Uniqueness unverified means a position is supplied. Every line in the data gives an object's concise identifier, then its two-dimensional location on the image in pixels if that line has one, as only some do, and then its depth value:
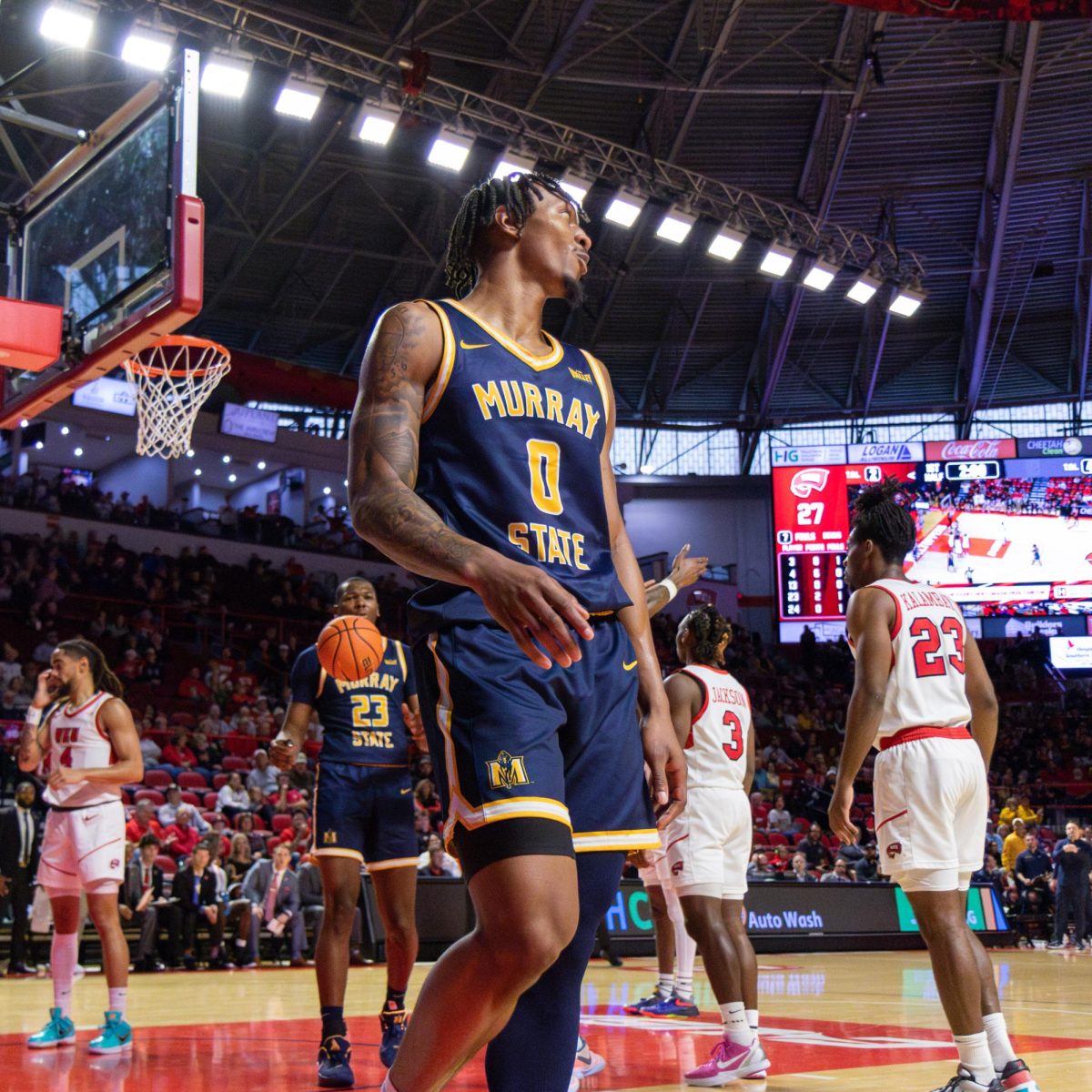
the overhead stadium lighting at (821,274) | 20.95
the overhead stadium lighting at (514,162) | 18.30
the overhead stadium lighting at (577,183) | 18.72
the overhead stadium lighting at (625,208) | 19.25
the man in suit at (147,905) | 12.30
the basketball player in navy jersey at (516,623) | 2.40
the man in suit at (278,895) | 13.19
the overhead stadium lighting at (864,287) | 21.81
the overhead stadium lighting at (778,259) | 21.00
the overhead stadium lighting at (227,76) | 14.83
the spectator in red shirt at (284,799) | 15.76
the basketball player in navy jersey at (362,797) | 5.62
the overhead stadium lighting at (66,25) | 13.09
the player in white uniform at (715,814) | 5.55
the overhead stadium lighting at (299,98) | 15.84
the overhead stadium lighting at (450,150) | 17.36
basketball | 5.85
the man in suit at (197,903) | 12.61
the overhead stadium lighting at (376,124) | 16.77
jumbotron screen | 23.91
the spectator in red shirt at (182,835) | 13.88
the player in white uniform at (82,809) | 6.29
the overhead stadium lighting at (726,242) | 20.45
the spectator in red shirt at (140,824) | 13.30
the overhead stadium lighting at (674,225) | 19.98
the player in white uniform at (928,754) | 4.43
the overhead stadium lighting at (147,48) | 14.35
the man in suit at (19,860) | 11.78
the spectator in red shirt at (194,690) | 20.34
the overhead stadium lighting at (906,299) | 22.67
